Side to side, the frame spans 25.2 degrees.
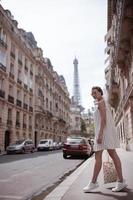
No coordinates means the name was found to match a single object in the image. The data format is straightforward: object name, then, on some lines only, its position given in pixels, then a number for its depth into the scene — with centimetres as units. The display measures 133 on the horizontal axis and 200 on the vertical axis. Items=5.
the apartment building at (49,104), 5119
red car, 1864
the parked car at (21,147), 2880
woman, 540
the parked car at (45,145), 3759
